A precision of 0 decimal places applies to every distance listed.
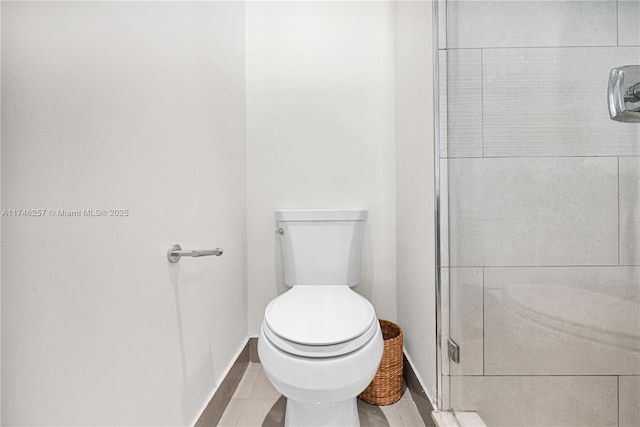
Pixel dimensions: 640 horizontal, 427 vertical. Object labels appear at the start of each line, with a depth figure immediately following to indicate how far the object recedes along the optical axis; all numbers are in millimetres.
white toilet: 867
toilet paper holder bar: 872
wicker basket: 1271
